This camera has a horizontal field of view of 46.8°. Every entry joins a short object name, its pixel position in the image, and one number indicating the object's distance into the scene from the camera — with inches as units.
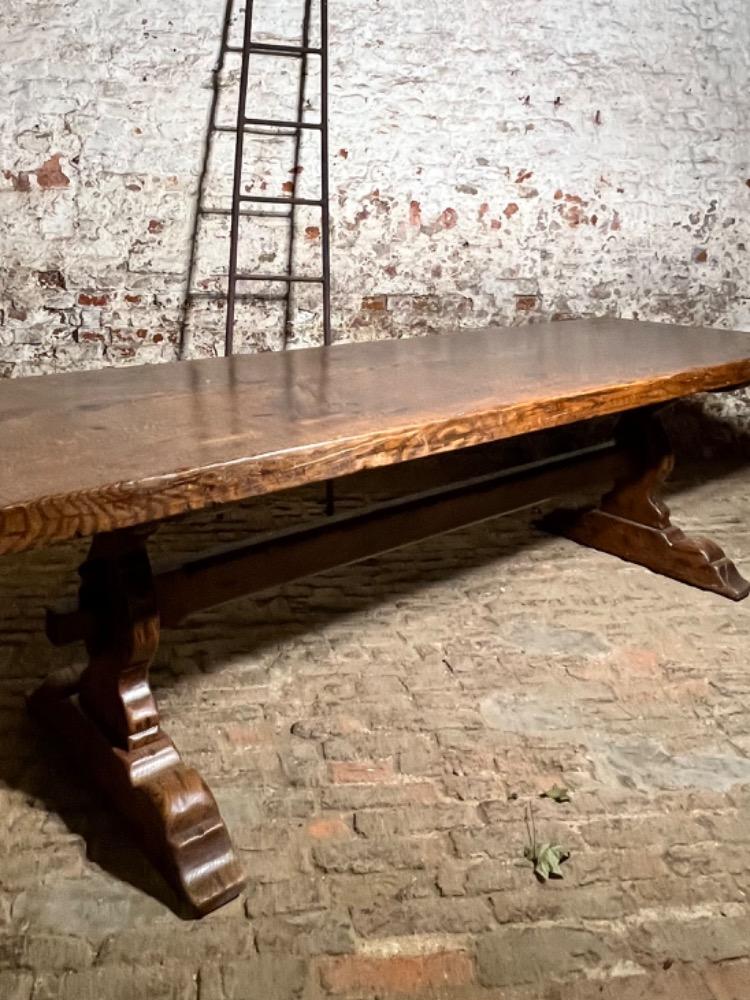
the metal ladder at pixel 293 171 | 129.3
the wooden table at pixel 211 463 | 51.4
